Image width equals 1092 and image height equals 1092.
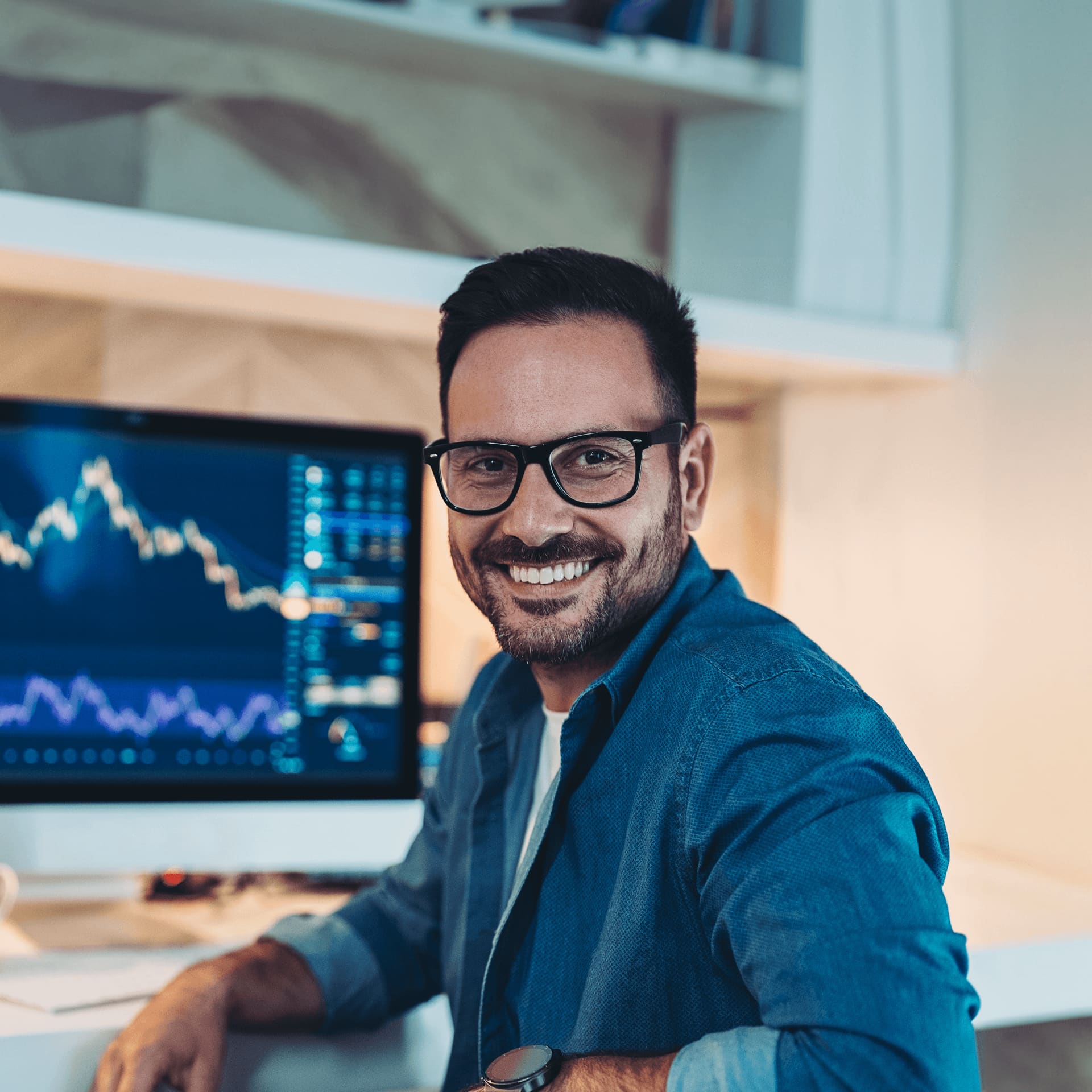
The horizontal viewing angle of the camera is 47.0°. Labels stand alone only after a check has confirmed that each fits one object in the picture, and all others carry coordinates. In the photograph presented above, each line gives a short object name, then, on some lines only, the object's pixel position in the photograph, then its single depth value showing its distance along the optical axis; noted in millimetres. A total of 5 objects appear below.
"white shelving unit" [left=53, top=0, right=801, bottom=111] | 1474
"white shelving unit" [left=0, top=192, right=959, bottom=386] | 1187
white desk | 914
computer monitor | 1256
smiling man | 674
